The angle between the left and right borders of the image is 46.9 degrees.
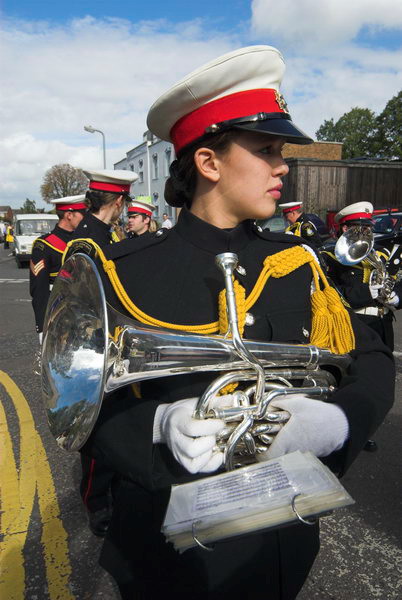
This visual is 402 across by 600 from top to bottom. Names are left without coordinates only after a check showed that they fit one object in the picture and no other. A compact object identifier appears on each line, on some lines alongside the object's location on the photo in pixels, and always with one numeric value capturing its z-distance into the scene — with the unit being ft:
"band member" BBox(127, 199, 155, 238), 21.47
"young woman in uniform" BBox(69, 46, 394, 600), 3.75
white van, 55.57
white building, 110.42
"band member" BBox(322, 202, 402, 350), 13.03
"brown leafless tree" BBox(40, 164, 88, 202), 171.98
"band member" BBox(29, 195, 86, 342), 14.43
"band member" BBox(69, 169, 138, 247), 12.48
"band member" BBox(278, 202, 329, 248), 20.65
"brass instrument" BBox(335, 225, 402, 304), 12.91
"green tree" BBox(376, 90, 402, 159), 145.18
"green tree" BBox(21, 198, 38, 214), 232.04
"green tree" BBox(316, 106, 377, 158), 166.07
